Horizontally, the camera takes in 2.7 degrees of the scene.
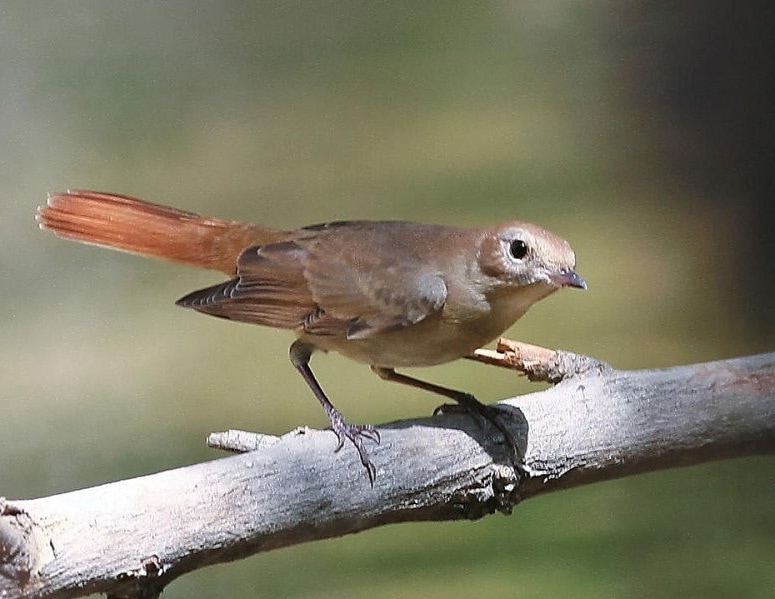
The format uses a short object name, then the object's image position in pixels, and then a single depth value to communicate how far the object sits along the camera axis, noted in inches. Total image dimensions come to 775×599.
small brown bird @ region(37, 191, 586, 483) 185.9
